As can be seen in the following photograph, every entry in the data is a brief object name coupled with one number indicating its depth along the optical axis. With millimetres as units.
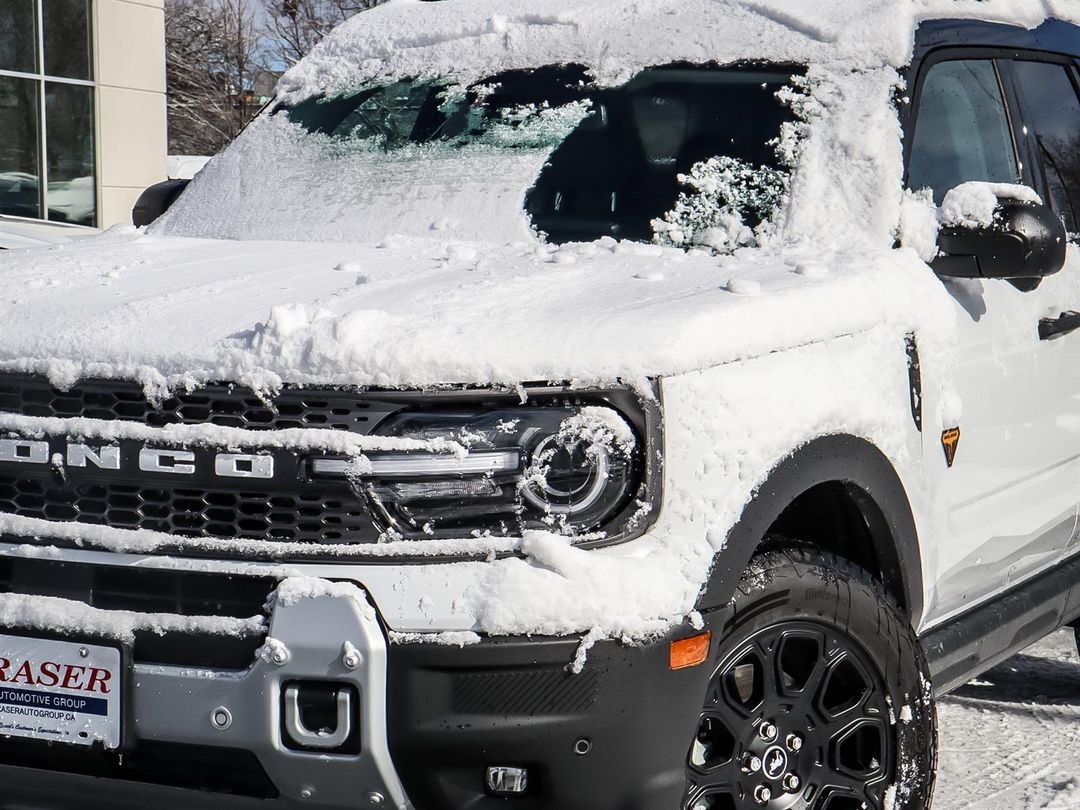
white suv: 2273
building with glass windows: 15938
